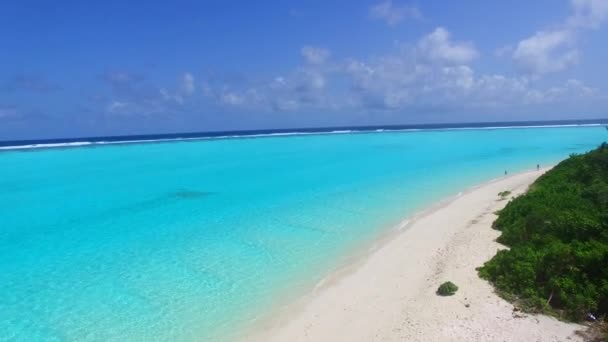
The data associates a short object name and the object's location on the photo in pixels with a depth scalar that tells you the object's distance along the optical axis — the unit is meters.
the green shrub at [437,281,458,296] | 8.95
